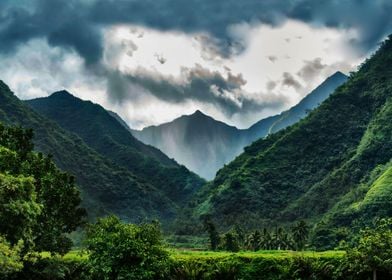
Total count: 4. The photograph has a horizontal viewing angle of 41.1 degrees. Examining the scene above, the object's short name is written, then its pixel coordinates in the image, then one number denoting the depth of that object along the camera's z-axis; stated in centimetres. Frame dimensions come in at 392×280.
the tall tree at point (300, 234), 10112
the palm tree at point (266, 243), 10012
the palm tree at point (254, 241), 10119
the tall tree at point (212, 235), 10762
